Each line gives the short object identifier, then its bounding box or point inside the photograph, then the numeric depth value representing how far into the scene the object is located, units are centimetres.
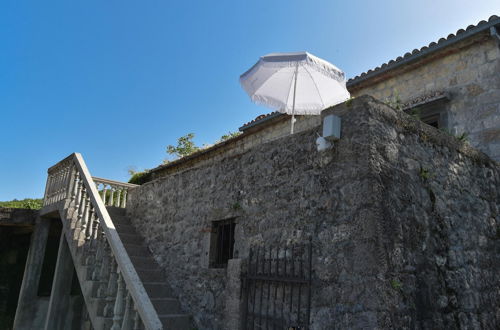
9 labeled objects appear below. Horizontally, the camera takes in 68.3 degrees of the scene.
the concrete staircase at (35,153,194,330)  404
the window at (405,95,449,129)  627
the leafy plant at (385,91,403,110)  698
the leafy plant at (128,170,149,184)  1208
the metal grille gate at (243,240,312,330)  338
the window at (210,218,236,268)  472
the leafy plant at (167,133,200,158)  1967
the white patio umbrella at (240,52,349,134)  559
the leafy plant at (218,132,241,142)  1594
